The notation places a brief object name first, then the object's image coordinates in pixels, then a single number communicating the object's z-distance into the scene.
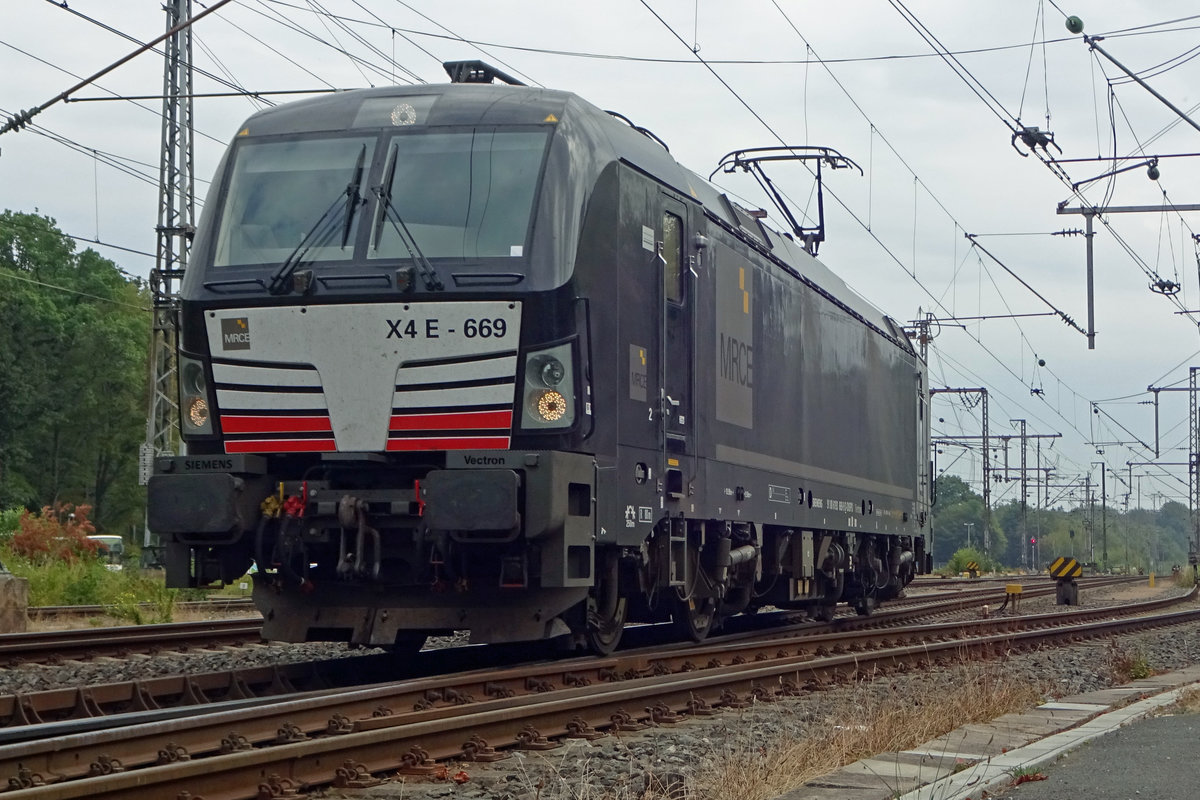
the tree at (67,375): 58.03
